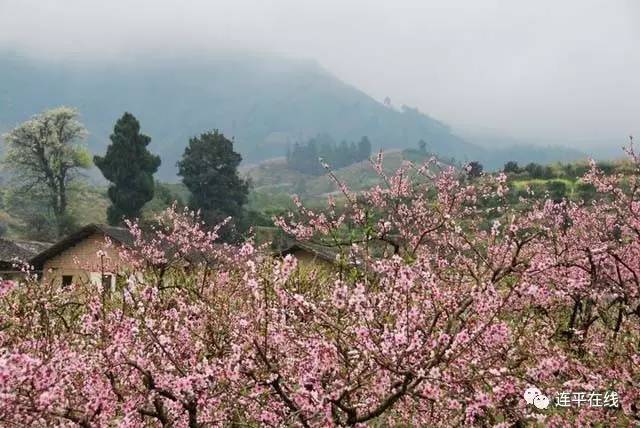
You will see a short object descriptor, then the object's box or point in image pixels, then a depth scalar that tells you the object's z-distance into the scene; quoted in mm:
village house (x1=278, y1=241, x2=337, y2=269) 35319
